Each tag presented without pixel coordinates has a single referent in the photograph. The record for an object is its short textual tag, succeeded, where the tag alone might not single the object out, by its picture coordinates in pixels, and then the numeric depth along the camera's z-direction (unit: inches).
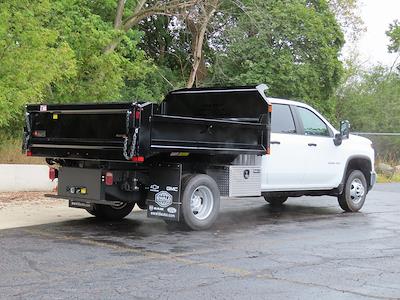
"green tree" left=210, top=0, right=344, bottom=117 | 1037.8
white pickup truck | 339.9
